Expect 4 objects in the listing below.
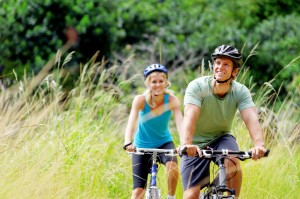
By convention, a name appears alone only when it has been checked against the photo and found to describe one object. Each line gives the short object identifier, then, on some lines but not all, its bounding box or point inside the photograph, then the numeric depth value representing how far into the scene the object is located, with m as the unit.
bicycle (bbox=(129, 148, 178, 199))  15.20
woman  16.44
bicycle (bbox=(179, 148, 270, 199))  13.30
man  14.24
